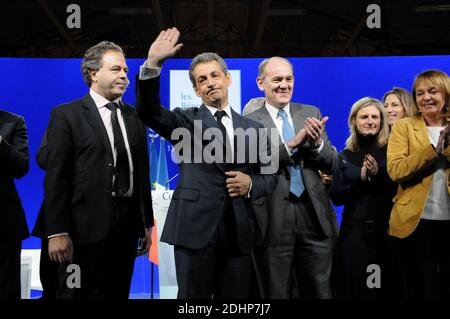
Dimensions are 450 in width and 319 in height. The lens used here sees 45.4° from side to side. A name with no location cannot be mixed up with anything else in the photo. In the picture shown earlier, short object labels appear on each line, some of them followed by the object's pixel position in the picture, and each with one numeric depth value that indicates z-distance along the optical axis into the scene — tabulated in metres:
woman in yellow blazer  2.80
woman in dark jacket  3.18
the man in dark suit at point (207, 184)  2.50
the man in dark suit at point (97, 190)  2.49
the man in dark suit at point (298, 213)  2.84
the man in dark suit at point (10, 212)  2.82
